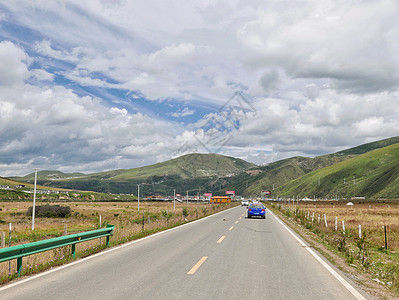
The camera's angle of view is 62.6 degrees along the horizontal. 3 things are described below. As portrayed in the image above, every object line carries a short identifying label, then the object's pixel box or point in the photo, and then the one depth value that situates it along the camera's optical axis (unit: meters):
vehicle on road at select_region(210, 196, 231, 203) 113.57
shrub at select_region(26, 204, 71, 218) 55.84
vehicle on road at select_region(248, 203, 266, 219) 31.84
